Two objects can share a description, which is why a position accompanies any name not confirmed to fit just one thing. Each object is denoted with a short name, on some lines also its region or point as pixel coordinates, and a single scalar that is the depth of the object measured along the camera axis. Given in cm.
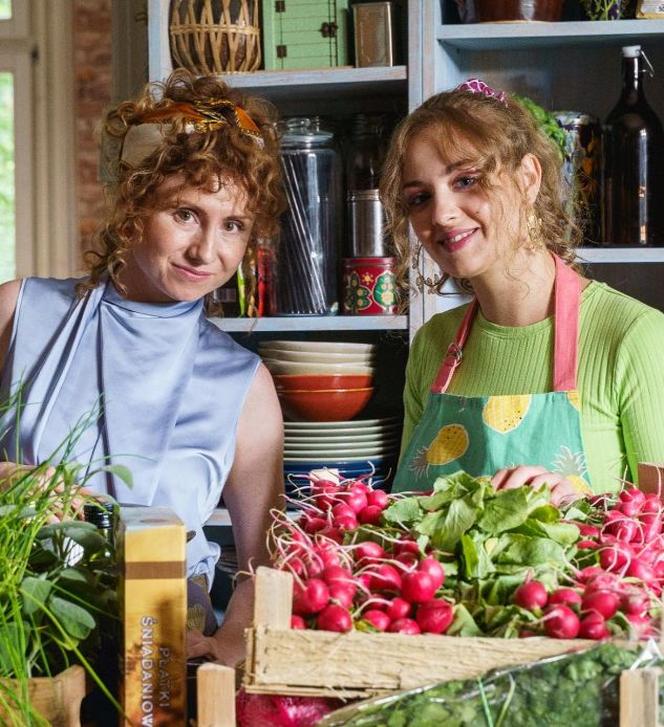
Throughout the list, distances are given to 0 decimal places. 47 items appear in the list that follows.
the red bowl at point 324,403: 306
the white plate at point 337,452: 306
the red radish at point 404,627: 158
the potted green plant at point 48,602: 169
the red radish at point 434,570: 162
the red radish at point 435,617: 158
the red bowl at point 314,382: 305
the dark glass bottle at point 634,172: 303
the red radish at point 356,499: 199
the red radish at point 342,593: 160
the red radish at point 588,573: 167
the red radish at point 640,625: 150
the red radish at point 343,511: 195
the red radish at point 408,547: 176
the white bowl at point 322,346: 307
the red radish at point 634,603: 158
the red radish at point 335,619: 154
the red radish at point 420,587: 160
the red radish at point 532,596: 158
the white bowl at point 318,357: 307
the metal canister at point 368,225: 309
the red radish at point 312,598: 158
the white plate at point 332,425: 306
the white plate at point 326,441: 306
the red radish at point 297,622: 157
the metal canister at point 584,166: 303
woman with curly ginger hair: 260
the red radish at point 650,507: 201
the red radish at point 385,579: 166
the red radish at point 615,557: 173
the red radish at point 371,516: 198
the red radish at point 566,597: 158
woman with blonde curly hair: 249
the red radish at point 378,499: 200
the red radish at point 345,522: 192
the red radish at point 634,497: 201
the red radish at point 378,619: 159
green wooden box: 307
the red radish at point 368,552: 174
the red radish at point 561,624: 152
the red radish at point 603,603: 157
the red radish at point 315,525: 198
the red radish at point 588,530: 190
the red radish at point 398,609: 161
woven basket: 307
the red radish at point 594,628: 153
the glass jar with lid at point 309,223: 309
